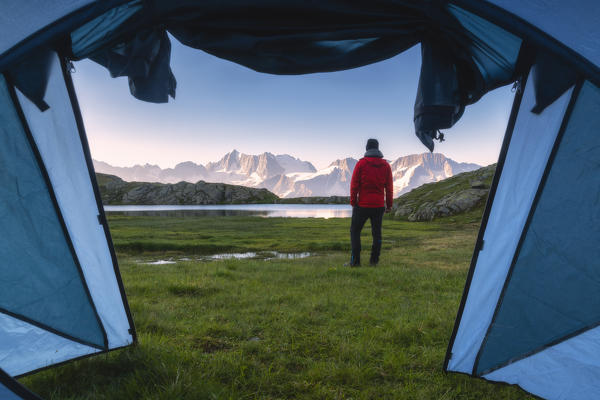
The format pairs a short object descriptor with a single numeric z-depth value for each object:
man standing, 7.65
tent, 2.27
